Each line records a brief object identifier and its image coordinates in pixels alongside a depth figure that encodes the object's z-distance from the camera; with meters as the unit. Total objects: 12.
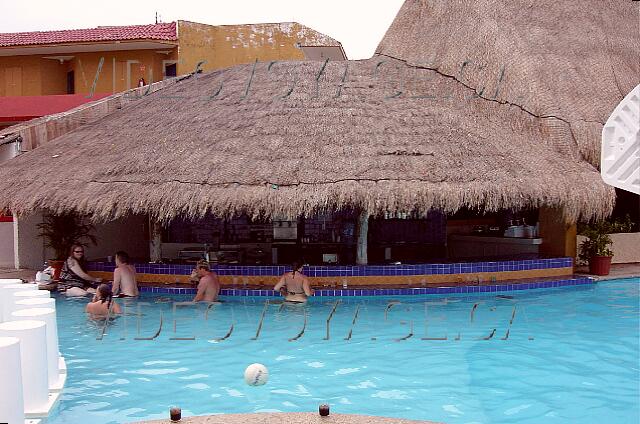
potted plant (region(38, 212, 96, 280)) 14.72
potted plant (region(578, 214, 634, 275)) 14.20
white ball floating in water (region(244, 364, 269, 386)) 7.12
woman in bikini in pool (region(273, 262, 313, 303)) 11.48
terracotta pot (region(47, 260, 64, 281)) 13.37
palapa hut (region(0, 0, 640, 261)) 11.79
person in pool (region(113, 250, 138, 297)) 11.86
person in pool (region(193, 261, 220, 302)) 11.48
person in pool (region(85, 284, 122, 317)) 10.43
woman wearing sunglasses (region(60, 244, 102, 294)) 12.78
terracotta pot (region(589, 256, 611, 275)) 14.16
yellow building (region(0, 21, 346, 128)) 22.14
